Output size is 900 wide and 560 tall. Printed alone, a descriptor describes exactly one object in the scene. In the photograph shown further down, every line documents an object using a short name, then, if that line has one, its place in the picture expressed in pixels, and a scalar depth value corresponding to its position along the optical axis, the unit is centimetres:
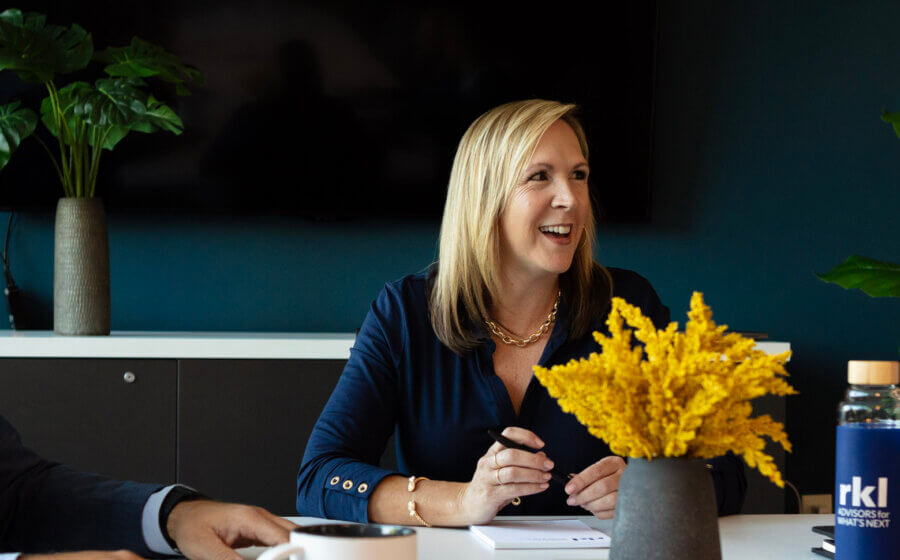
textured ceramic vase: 255
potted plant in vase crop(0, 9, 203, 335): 245
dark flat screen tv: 285
